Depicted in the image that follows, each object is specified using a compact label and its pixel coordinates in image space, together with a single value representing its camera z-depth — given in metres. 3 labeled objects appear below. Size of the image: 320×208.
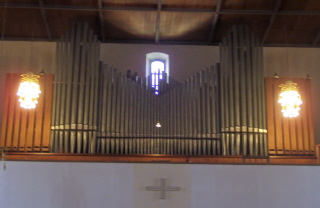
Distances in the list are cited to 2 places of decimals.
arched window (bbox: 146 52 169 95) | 11.52
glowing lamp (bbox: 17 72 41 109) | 7.80
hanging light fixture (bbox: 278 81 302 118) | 8.40
